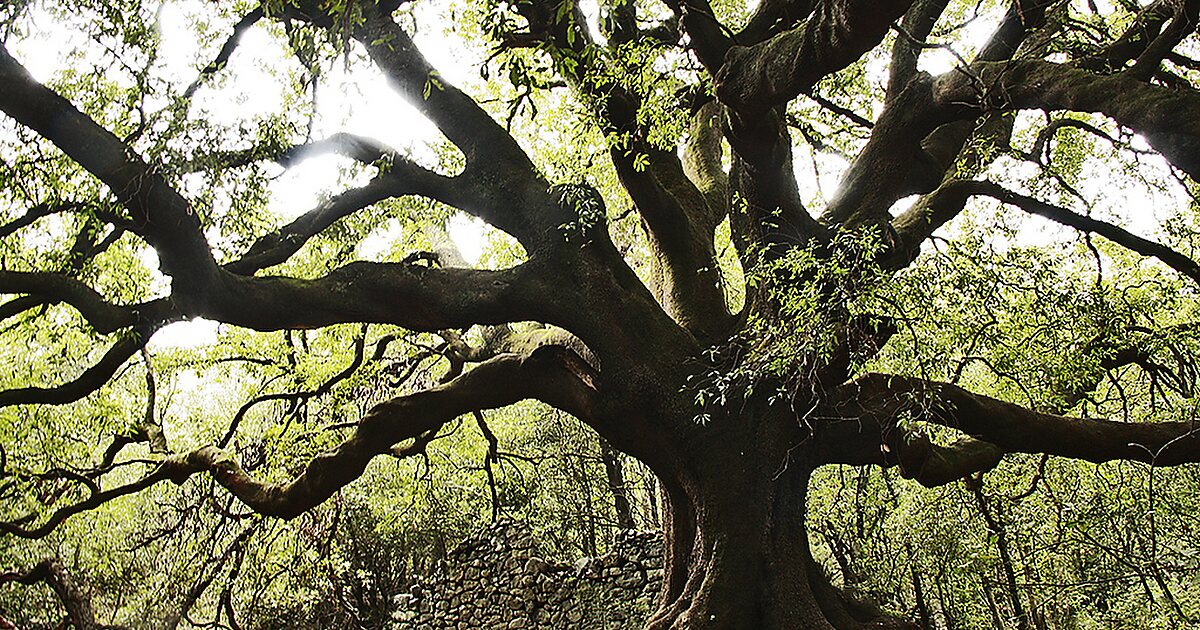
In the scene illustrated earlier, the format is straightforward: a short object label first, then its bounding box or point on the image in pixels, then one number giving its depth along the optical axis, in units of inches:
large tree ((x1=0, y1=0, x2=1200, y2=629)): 175.2
